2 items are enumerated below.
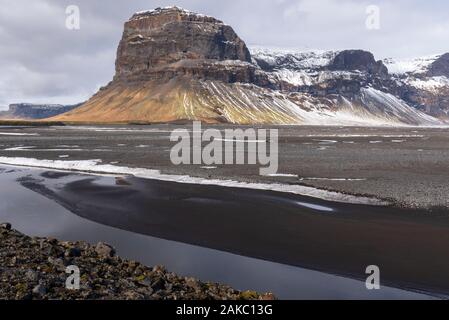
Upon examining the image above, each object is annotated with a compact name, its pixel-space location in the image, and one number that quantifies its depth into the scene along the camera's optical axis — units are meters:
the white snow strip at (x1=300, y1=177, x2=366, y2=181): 28.41
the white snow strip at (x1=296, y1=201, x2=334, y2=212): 20.43
